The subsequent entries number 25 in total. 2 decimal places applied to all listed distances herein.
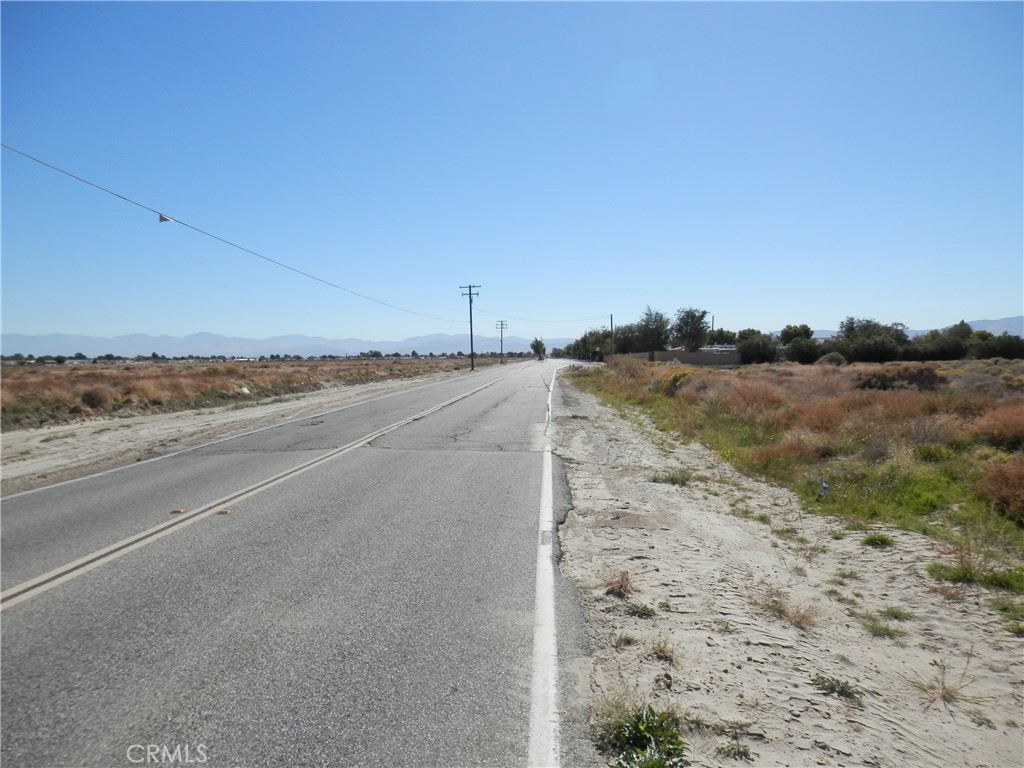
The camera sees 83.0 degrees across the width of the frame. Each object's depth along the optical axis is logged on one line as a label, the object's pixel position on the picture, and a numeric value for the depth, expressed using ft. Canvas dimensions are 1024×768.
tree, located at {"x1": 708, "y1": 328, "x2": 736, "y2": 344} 386.93
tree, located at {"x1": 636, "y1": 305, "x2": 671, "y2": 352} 308.40
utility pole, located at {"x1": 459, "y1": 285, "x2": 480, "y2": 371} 279.71
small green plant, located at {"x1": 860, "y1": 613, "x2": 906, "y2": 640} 14.38
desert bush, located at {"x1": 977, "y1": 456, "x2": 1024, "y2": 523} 23.71
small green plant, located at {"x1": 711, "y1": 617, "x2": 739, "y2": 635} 14.32
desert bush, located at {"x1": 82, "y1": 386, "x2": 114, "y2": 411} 71.24
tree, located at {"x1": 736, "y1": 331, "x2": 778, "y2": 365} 243.19
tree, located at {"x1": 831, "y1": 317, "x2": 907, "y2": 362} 199.31
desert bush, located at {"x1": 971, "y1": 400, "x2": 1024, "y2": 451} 35.12
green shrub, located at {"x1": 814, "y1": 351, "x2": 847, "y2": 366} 185.35
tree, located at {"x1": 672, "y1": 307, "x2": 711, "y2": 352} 295.28
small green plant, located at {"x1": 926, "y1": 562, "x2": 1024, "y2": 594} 17.29
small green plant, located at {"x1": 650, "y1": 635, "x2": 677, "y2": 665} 12.87
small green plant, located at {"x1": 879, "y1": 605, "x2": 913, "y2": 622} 15.38
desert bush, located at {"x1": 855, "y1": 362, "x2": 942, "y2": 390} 75.86
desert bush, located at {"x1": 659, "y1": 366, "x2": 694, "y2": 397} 88.76
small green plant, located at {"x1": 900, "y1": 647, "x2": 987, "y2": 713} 11.54
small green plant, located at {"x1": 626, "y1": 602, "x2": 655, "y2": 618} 15.14
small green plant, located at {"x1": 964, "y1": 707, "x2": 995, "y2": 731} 10.86
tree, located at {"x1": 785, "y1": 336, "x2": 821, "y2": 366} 223.30
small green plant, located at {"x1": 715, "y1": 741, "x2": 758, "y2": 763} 9.71
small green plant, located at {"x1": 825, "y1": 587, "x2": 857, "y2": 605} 16.51
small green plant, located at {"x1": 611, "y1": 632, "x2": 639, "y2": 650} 13.45
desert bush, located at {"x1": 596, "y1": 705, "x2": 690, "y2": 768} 9.46
